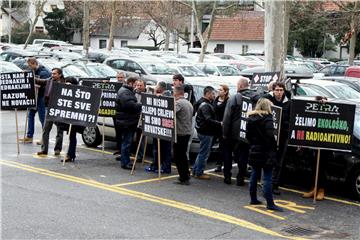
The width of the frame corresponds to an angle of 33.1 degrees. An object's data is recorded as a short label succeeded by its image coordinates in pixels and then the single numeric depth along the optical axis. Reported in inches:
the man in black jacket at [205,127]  417.1
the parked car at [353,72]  1061.8
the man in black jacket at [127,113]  442.3
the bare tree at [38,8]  1746.3
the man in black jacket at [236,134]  408.8
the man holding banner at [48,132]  476.4
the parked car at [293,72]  985.9
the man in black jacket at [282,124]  386.6
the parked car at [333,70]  1272.1
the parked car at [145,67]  988.6
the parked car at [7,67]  887.1
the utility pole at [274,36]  611.2
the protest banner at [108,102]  493.0
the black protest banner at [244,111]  398.0
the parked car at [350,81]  816.1
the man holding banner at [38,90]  521.7
